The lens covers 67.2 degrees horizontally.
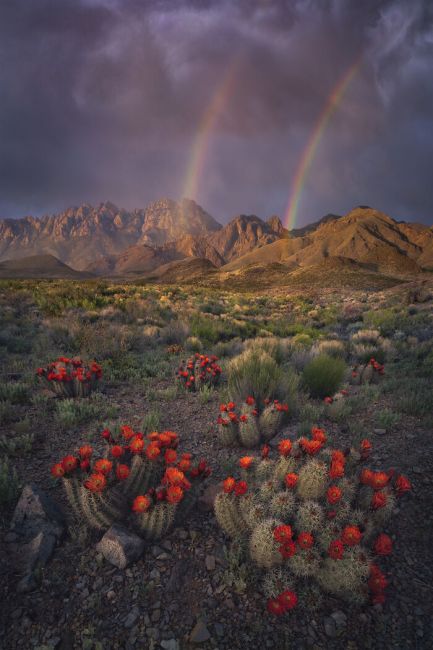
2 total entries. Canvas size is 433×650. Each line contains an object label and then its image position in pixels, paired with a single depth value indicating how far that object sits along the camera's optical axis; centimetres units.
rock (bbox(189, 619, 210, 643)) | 212
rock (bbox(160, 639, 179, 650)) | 207
